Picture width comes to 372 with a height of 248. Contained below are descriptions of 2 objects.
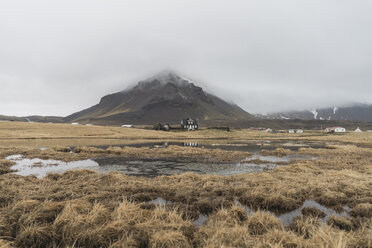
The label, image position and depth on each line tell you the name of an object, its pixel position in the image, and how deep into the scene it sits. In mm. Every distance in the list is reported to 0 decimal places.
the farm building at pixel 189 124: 138962
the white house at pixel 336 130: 152400
